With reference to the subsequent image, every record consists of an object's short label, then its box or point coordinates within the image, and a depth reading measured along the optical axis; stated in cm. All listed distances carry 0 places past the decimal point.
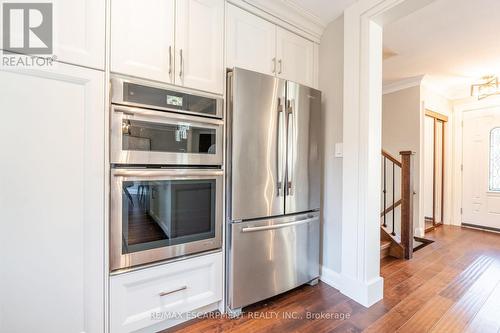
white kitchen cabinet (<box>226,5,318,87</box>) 183
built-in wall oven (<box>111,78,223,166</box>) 138
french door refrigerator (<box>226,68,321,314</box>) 174
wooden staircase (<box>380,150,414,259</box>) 292
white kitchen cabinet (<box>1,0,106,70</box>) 123
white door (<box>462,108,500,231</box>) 431
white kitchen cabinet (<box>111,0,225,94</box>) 140
